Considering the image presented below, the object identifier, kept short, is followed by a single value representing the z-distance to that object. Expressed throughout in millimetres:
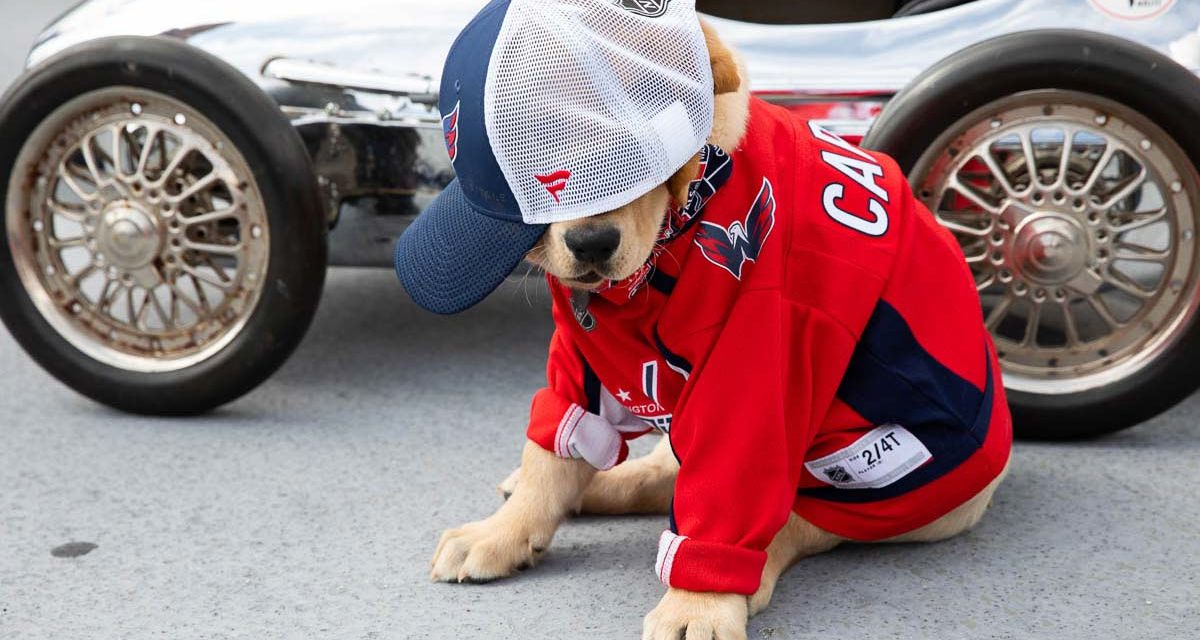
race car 2614
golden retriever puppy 2179
